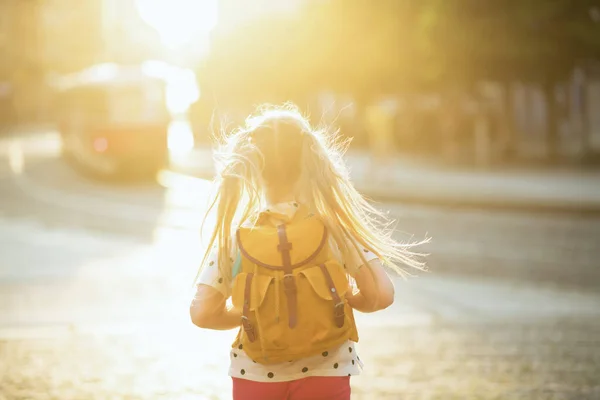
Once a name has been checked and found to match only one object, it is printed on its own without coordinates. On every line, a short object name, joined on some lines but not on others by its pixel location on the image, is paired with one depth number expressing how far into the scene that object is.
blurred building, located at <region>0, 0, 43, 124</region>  99.38
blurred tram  31.98
